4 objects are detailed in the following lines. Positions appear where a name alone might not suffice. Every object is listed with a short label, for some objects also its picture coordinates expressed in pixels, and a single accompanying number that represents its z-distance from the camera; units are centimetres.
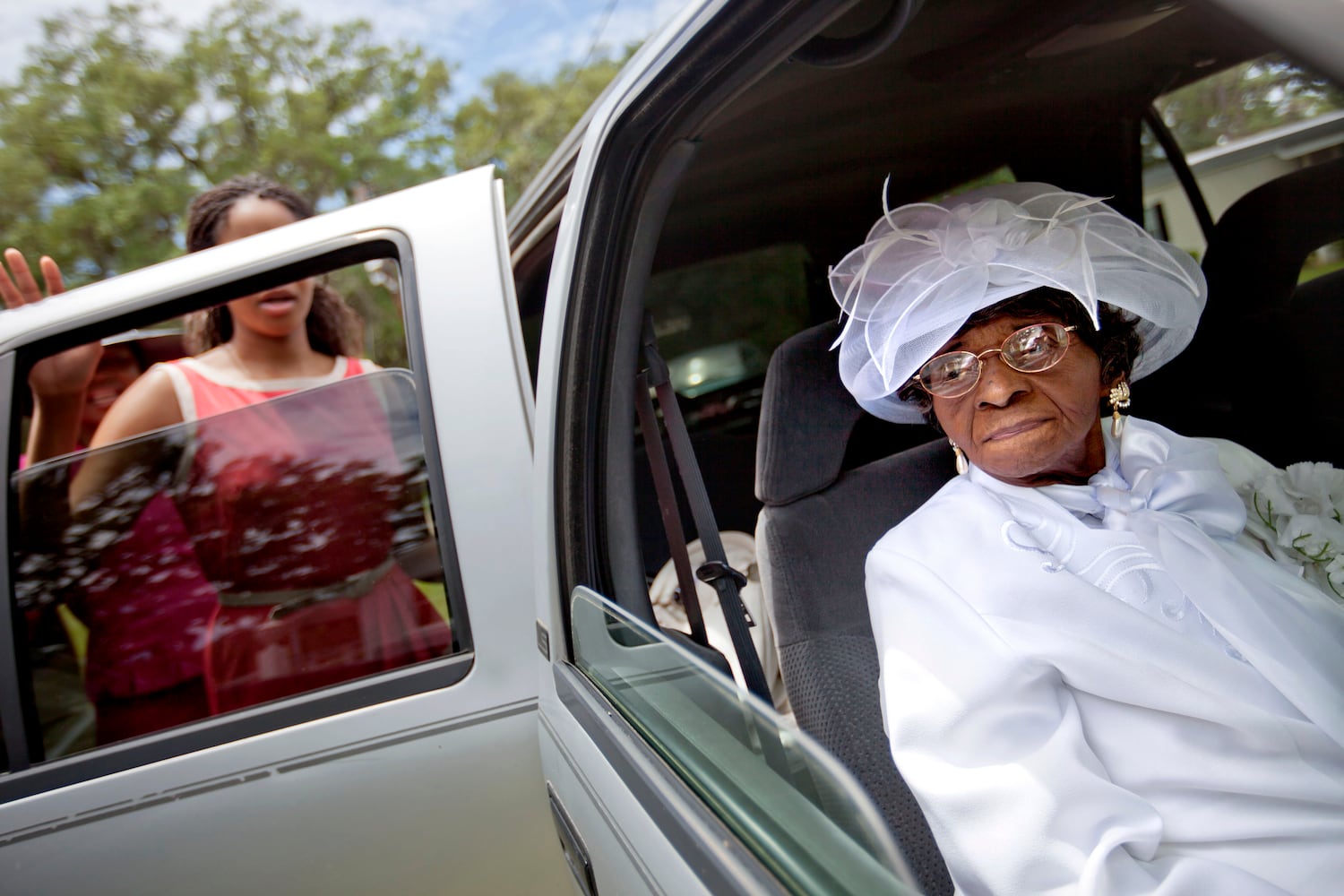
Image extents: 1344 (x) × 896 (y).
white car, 150
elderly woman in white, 114
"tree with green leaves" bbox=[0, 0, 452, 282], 1322
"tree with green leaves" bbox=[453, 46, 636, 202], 2273
